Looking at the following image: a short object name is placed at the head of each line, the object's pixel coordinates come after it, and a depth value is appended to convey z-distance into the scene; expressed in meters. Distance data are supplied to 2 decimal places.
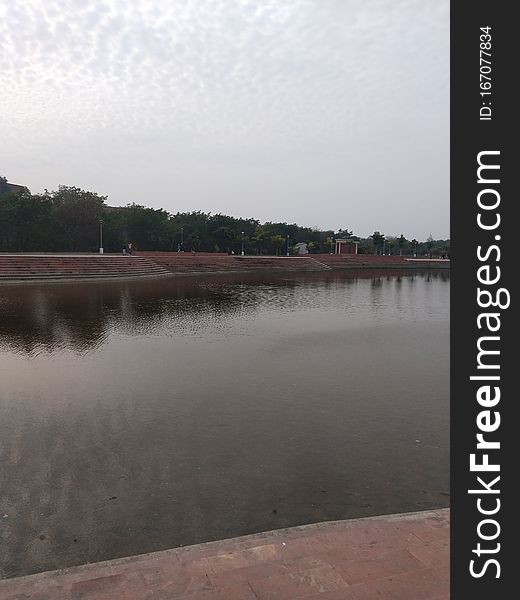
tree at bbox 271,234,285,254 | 68.12
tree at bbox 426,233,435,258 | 97.01
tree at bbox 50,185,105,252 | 45.41
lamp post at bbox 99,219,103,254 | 44.60
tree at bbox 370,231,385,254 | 79.75
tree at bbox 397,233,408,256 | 85.89
